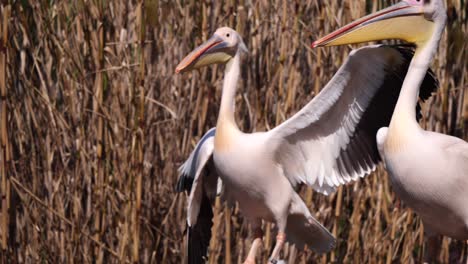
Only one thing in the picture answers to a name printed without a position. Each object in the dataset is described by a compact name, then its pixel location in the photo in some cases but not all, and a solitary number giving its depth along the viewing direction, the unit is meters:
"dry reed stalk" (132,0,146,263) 8.42
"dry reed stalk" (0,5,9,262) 8.52
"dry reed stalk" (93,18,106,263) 9.02
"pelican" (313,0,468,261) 7.50
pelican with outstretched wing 8.65
